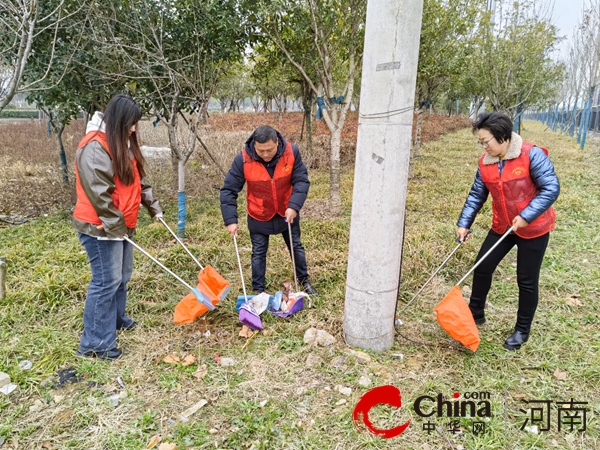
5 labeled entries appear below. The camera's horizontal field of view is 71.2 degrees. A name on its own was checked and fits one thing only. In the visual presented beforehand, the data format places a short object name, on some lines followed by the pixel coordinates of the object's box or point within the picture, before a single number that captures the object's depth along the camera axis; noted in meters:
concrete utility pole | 2.46
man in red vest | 3.50
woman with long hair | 2.63
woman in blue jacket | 2.72
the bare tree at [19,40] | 4.15
